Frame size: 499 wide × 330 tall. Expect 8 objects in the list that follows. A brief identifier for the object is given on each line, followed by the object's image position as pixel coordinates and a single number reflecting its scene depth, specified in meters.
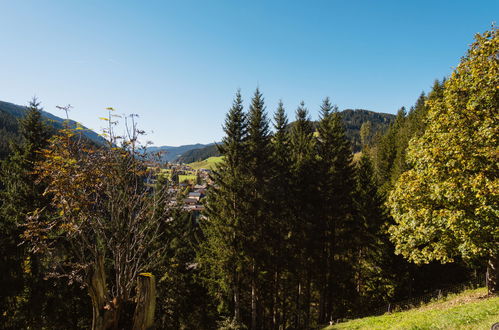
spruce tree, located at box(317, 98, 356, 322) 23.67
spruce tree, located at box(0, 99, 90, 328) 19.00
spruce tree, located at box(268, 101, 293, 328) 21.63
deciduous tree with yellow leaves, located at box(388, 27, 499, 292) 10.80
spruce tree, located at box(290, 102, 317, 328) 23.05
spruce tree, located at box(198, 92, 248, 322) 19.95
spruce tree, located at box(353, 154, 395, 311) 27.14
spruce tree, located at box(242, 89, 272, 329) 20.56
